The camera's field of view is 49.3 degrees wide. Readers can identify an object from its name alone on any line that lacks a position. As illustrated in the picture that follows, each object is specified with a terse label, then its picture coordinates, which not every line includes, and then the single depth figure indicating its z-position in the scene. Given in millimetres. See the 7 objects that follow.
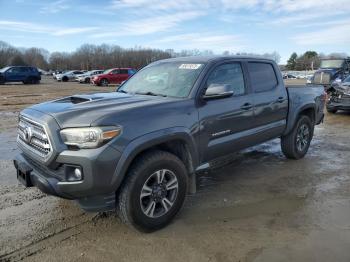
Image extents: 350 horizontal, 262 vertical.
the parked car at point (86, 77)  40906
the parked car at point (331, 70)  20266
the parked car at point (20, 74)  34594
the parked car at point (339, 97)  12883
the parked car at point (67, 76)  48094
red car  33188
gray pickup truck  3600
